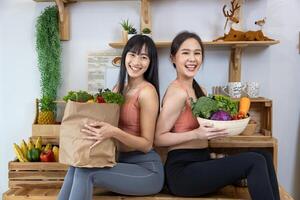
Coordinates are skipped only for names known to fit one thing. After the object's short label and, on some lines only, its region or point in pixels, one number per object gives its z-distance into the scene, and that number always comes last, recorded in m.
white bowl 1.61
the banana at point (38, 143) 2.14
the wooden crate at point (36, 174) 2.00
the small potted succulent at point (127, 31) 2.28
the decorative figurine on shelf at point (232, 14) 2.27
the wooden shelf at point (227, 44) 2.21
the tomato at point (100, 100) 1.58
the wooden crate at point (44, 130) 2.27
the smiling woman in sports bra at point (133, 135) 1.55
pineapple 2.31
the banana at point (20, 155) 2.07
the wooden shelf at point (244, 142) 2.12
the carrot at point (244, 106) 1.73
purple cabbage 1.62
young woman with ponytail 1.57
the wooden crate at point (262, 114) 2.24
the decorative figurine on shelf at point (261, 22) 2.28
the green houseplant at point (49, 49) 2.39
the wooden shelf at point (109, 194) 1.71
